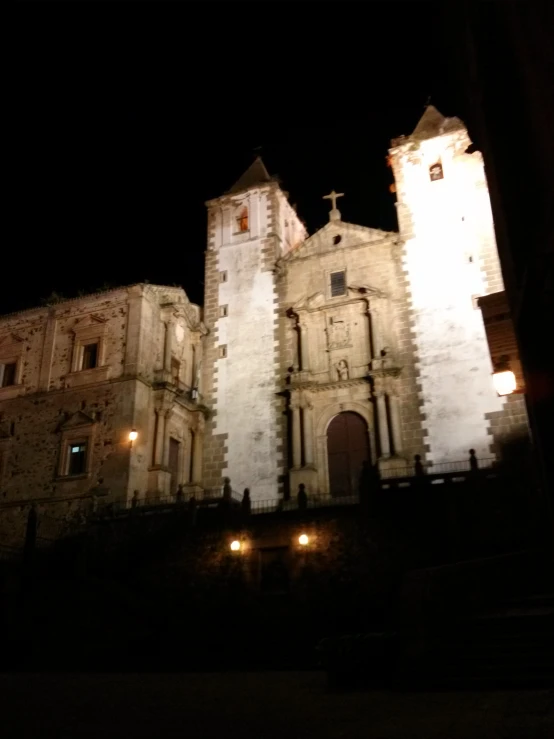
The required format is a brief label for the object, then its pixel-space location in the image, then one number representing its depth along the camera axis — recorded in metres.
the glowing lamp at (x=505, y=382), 10.50
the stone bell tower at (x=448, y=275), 24.27
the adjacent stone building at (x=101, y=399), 25.67
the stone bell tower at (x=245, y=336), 27.02
